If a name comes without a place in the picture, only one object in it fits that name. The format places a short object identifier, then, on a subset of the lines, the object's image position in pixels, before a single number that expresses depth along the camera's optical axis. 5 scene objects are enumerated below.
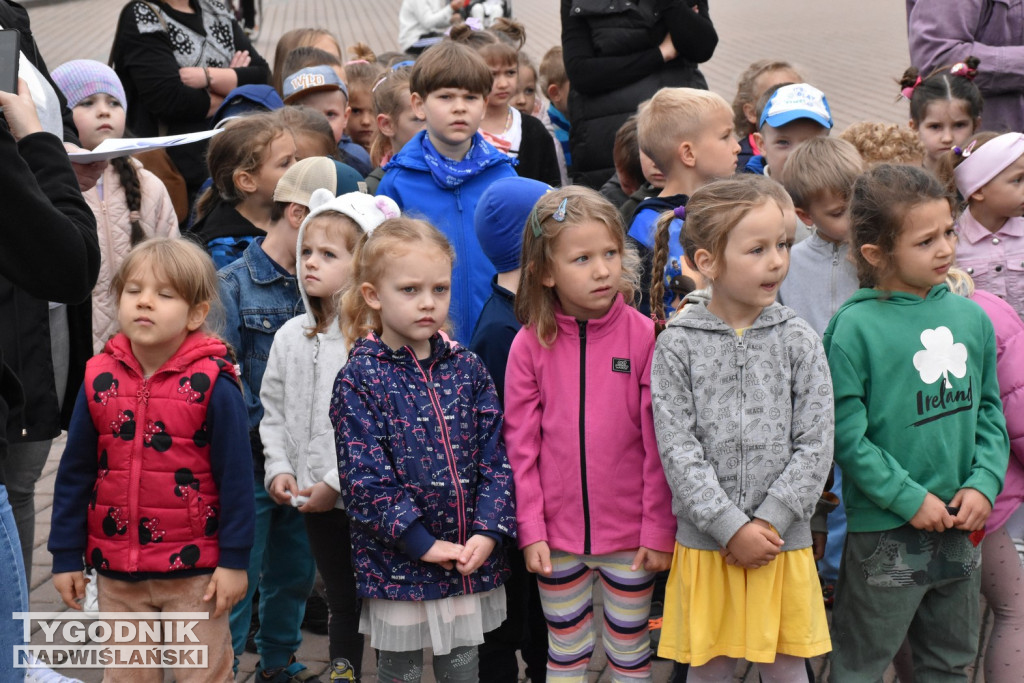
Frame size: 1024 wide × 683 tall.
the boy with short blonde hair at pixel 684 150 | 8.16
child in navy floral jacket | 6.05
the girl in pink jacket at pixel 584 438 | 6.29
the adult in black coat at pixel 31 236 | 4.57
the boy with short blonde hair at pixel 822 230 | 7.86
